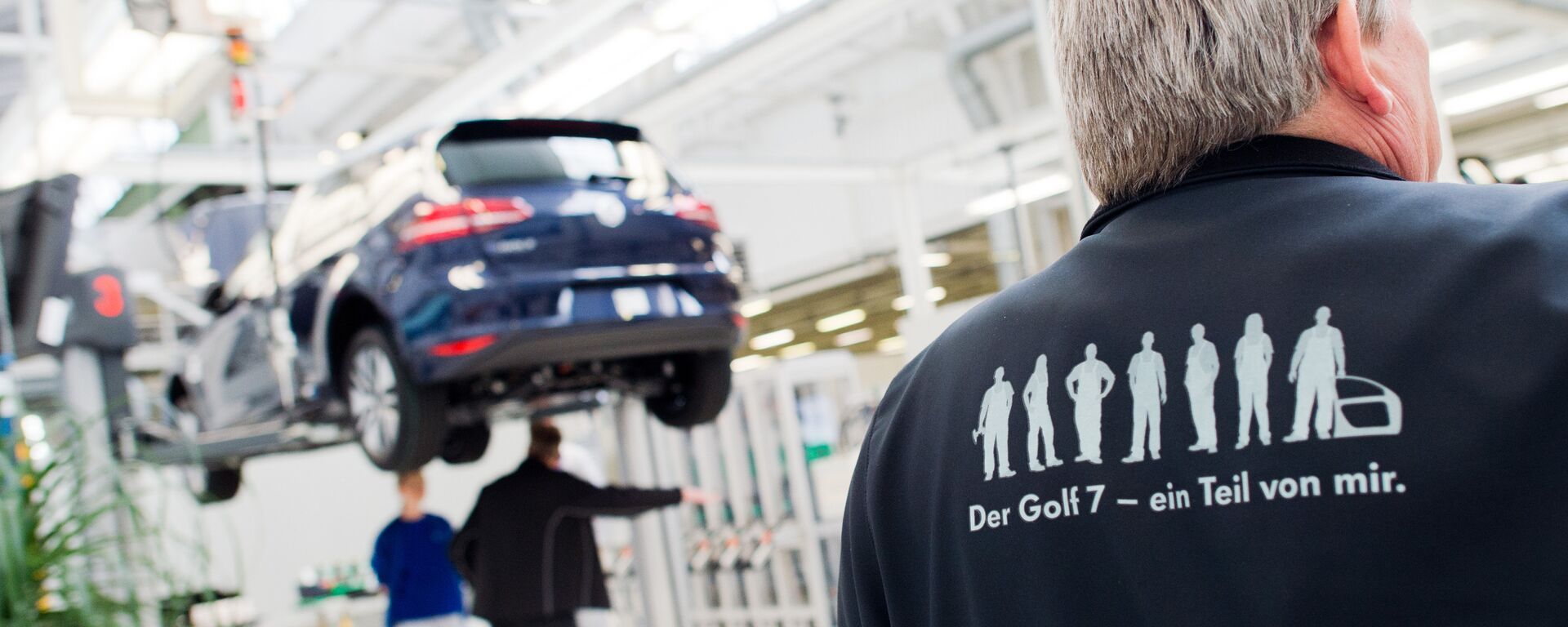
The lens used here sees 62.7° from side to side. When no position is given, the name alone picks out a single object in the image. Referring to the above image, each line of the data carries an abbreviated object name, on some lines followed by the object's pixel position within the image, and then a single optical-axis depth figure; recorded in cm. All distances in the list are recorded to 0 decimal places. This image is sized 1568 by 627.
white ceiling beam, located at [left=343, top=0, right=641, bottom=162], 571
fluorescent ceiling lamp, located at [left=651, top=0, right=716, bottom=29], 545
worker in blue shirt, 672
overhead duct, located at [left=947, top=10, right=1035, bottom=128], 1338
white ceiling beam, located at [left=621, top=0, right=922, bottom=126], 575
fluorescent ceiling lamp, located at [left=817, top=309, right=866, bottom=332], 2138
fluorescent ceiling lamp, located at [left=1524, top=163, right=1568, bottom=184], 1582
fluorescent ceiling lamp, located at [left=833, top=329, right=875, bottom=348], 2491
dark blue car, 455
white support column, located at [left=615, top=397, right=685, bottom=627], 654
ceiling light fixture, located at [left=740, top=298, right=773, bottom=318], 1885
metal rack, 706
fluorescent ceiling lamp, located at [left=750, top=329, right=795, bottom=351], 2369
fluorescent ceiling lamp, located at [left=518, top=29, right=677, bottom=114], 574
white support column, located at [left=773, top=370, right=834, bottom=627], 710
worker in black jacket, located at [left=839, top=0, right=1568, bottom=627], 80
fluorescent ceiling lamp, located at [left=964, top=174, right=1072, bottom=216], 1163
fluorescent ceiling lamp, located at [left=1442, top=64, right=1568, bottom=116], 866
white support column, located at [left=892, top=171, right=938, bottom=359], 942
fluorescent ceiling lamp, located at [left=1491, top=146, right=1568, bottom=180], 1495
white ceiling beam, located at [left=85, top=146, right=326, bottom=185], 720
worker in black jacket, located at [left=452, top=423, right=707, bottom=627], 577
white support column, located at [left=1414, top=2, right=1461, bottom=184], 322
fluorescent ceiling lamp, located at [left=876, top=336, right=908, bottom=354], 2647
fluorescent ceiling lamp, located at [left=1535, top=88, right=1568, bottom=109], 1224
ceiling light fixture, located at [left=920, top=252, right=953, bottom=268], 1659
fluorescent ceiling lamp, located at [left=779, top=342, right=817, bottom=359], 2622
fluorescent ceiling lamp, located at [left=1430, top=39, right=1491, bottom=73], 876
